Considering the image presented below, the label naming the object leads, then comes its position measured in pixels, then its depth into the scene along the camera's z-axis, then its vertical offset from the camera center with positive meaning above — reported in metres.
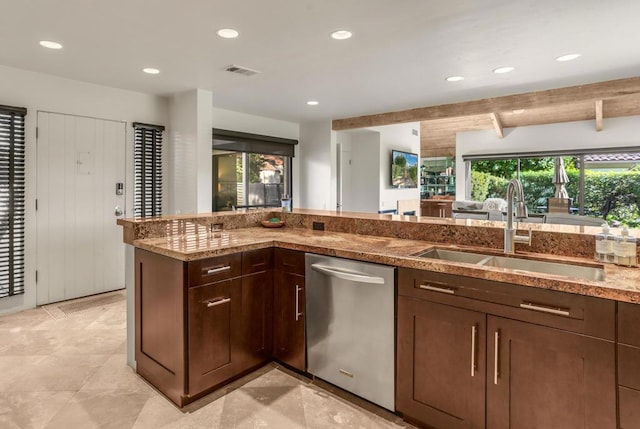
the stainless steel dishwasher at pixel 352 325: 2.02 -0.68
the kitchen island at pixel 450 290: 1.41 -0.36
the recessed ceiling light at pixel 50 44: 3.04 +1.38
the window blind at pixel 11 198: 3.62 +0.11
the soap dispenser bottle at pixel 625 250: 1.78 -0.20
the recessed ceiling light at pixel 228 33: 2.83 +1.38
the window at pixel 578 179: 7.44 +0.71
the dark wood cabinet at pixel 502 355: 1.43 -0.64
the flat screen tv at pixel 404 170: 7.81 +0.90
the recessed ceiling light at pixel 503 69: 3.73 +1.44
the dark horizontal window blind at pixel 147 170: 4.61 +0.50
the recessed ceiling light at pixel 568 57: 3.33 +1.41
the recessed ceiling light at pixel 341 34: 2.85 +1.38
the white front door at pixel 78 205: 3.94 +0.04
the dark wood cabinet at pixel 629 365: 1.33 -0.57
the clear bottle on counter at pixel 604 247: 1.85 -0.19
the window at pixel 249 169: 5.68 +0.67
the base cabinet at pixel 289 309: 2.42 -0.67
